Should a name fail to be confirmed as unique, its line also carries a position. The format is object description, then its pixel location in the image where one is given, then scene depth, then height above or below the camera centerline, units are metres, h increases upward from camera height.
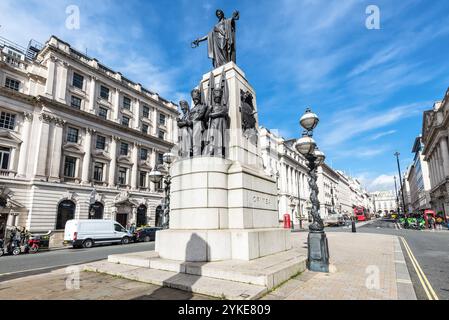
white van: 20.95 -1.94
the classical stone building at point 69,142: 26.02 +8.09
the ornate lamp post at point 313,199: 7.40 +0.28
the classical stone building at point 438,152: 47.75 +11.71
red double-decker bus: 76.94 -1.89
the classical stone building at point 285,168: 58.53 +10.18
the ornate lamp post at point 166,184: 13.74 +1.39
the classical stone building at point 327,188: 84.81 +6.76
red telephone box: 35.62 -1.78
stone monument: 6.97 +0.59
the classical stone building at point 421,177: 74.56 +9.17
